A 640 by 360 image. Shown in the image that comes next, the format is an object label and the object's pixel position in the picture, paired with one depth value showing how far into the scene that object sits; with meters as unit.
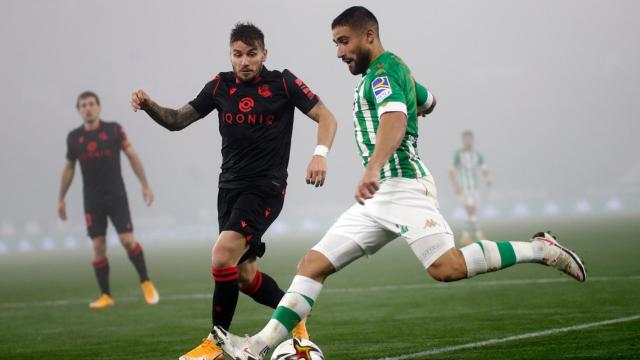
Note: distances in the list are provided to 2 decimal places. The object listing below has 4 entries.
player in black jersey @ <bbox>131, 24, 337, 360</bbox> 12.53
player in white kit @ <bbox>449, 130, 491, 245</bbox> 42.47
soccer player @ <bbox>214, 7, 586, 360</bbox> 10.45
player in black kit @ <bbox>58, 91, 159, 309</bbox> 22.77
